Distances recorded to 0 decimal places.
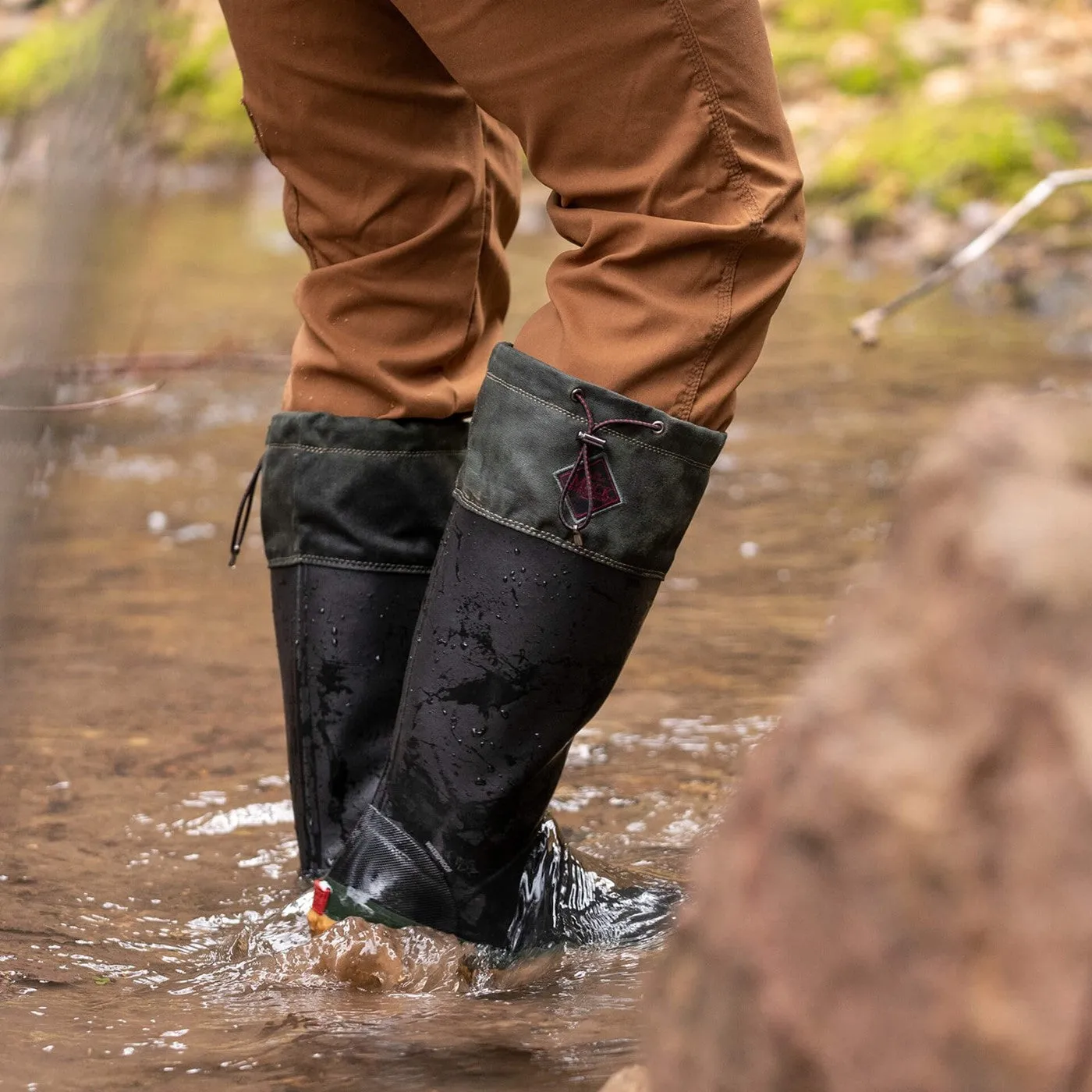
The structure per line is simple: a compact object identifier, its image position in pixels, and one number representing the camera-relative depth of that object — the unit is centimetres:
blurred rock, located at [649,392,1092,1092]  282
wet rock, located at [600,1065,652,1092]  314
